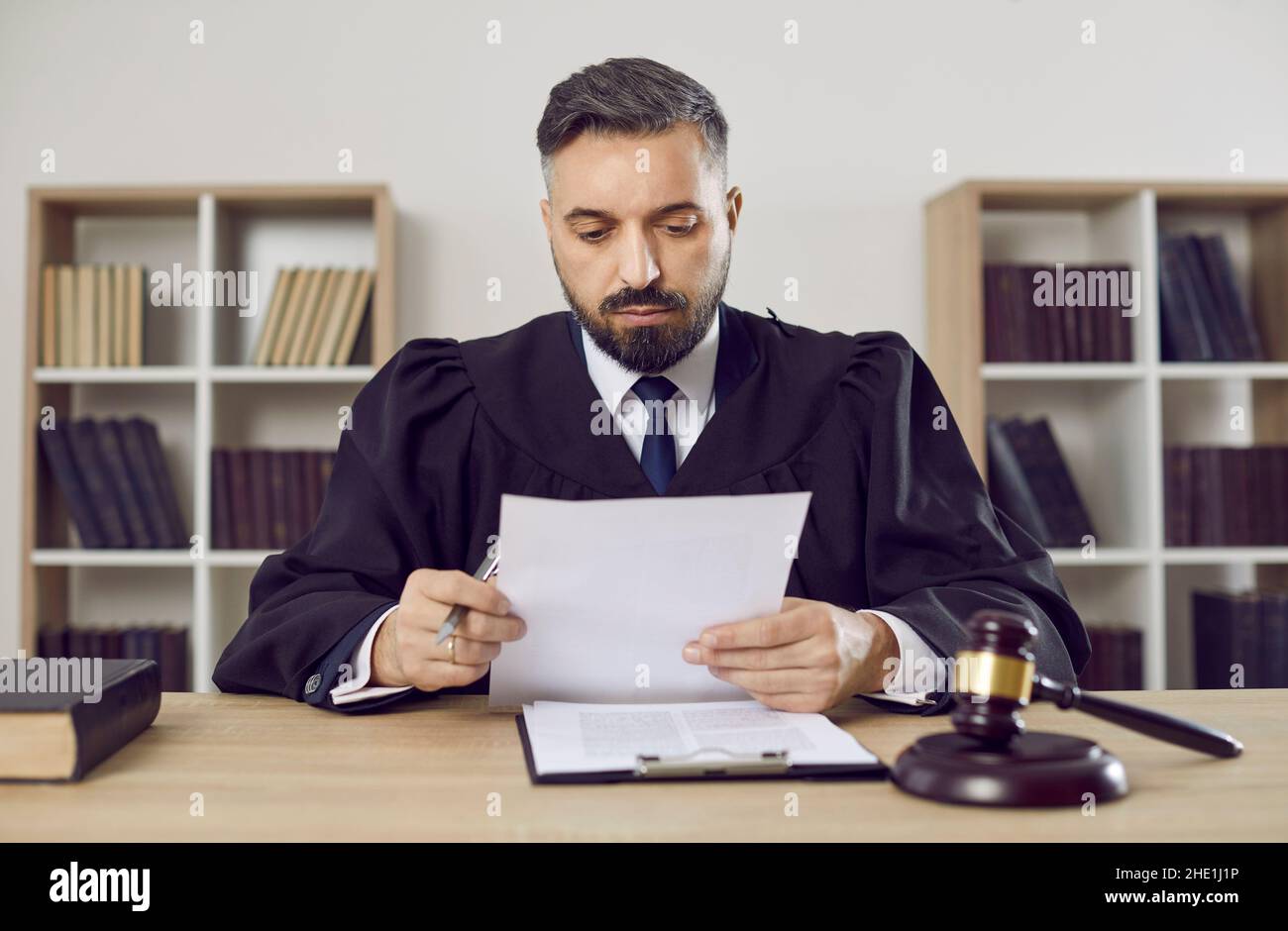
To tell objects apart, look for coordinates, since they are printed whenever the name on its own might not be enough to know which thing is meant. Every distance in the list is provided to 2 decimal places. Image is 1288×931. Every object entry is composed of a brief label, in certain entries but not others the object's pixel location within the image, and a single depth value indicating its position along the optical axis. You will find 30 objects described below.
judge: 1.81
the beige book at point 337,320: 3.56
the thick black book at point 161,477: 3.56
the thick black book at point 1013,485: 3.62
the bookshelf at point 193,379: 3.50
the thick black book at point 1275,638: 3.56
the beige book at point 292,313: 3.57
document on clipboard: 1.04
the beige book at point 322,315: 3.57
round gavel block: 0.95
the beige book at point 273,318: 3.57
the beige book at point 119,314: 3.56
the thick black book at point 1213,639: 3.65
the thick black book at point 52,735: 1.03
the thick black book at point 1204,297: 3.66
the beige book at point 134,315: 3.56
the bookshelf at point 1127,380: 3.58
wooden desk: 0.90
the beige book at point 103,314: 3.55
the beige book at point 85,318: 3.54
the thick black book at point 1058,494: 3.65
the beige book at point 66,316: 3.54
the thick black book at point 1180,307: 3.64
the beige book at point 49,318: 3.52
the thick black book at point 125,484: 3.53
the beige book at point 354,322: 3.56
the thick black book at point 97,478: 3.52
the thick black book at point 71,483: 3.49
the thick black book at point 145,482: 3.55
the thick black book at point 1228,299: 3.67
